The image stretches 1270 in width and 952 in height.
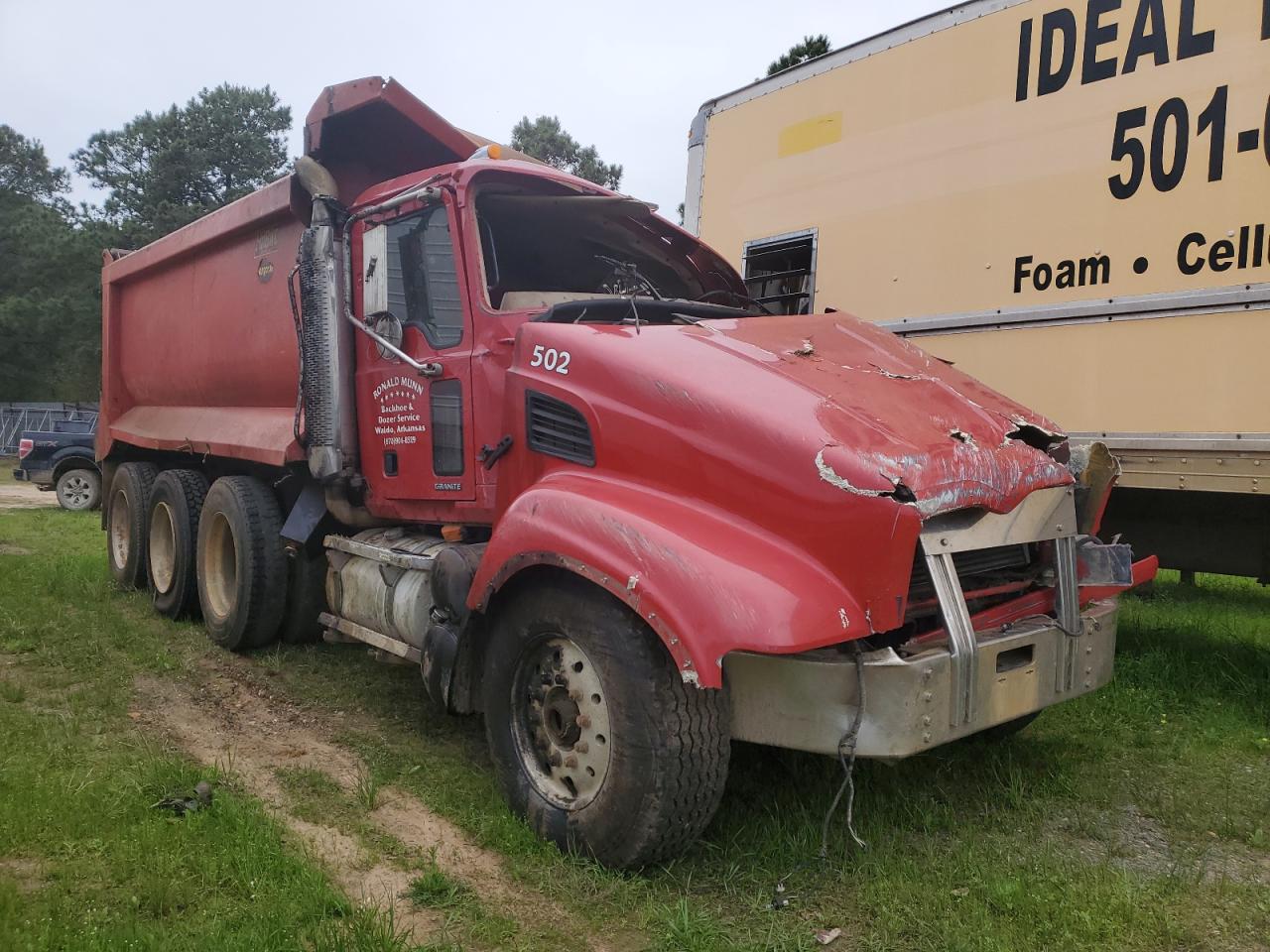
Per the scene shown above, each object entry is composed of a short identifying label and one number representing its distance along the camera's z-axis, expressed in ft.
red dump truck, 9.58
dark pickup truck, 54.85
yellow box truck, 13.76
